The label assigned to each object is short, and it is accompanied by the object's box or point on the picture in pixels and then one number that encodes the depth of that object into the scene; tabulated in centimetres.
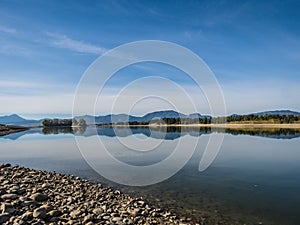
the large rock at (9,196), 918
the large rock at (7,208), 790
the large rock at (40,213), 768
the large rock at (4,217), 728
